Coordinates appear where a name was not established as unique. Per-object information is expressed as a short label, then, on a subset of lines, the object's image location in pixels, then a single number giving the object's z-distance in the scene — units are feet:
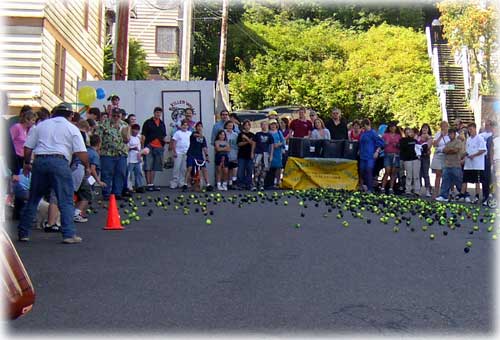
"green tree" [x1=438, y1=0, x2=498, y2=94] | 117.05
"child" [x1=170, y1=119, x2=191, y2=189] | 65.98
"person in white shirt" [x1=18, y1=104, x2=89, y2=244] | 36.32
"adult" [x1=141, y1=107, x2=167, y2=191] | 64.18
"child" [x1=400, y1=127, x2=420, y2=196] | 66.13
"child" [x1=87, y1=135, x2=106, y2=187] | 43.65
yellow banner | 68.39
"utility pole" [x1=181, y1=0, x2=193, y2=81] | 100.89
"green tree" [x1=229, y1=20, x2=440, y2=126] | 146.30
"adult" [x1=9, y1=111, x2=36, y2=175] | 41.50
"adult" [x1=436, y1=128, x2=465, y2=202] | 61.62
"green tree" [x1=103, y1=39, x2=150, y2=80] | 132.98
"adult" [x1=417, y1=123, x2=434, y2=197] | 66.64
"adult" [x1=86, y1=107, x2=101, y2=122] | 53.11
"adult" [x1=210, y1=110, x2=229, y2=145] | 67.51
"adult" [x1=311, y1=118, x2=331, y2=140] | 69.82
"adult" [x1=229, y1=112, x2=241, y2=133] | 68.53
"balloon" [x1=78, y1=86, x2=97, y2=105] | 65.72
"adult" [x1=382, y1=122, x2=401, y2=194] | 66.44
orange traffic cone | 41.96
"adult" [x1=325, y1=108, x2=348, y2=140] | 70.64
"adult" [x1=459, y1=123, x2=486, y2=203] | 61.31
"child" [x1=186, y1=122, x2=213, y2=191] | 64.90
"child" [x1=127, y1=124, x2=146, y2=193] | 60.03
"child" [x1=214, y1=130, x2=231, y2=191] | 66.03
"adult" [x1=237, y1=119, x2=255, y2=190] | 66.74
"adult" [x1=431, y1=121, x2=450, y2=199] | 64.49
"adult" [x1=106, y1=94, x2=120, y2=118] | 61.21
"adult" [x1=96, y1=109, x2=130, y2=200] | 52.85
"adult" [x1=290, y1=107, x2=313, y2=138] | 72.33
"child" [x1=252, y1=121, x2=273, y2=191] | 67.67
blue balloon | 68.18
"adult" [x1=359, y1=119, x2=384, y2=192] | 66.49
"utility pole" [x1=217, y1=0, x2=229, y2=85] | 131.34
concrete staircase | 131.64
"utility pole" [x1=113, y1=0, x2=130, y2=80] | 83.82
